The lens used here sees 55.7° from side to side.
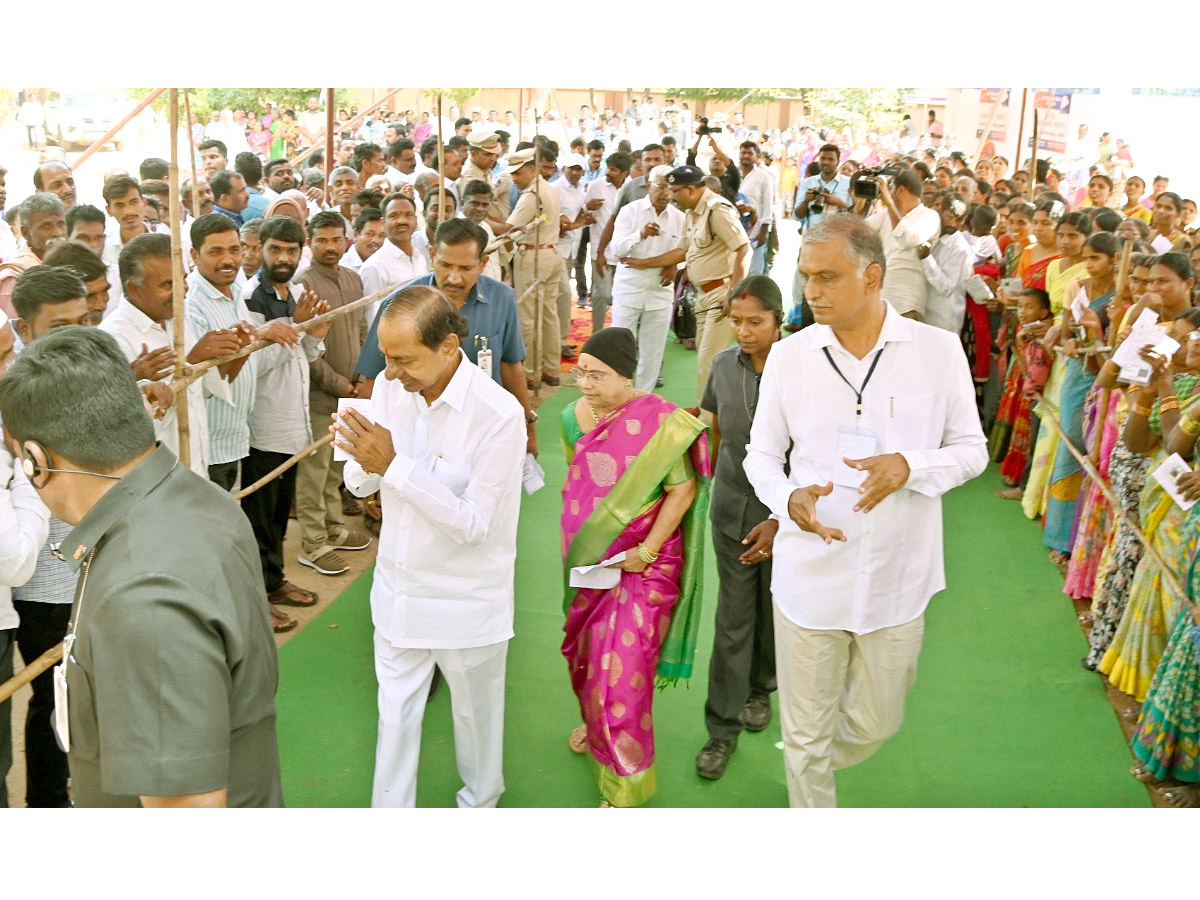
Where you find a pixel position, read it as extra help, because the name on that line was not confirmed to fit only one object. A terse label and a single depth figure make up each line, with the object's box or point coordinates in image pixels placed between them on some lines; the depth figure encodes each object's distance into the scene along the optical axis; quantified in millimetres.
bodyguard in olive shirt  1771
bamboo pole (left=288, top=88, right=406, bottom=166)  12844
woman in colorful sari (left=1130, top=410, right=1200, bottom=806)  3760
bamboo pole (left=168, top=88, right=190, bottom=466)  3510
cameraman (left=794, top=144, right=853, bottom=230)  10750
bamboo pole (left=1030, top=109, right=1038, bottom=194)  9677
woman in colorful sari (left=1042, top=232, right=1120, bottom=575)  5707
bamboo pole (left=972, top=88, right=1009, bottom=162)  15480
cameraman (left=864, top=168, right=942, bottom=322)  7340
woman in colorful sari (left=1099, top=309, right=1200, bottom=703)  4156
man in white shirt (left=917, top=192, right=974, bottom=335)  7363
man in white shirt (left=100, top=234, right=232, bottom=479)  4047
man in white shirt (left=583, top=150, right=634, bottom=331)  10812
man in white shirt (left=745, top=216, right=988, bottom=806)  3053
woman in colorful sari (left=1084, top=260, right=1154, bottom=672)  4613
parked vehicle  19141
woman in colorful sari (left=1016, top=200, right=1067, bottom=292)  7117
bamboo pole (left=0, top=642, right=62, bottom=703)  2828
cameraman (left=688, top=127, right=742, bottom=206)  10203
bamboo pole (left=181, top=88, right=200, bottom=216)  3902
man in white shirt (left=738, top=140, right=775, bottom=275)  11312
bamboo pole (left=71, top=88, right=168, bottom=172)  8680
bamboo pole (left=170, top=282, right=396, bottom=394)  3826
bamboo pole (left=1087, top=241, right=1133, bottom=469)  5324
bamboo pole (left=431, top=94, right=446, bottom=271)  6359
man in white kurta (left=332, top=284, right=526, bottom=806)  3127
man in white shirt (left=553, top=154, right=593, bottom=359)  10125
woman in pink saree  3631
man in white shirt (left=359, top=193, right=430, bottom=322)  6246
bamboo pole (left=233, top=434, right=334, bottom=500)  4871
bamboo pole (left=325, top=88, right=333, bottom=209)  7875
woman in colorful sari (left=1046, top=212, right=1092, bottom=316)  6434
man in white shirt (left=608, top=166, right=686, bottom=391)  8047
